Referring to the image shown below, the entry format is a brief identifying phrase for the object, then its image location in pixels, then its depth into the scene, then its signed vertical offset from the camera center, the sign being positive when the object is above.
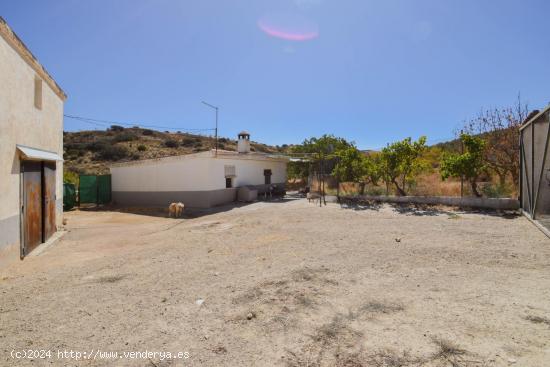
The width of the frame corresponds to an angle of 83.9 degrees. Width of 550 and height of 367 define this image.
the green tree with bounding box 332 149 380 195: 13.47 +0.91
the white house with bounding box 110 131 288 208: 14.88 +0.65
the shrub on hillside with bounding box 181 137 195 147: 46.56 +7.49
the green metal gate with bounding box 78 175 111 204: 18.16 +0.06
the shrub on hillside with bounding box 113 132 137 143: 43.13 +7.64
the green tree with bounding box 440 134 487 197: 10.73 +0.90
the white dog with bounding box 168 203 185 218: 12.98 -0.85
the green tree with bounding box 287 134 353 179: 23.33 +3.13
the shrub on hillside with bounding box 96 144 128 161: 36.06 +4.41
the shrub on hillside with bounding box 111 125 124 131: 51.38 +10.46
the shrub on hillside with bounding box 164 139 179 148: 43.97 +6.67
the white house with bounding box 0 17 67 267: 5.65 +0.92
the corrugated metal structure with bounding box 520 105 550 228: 8.11 +0.48
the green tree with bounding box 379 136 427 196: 12.24 +1.15
